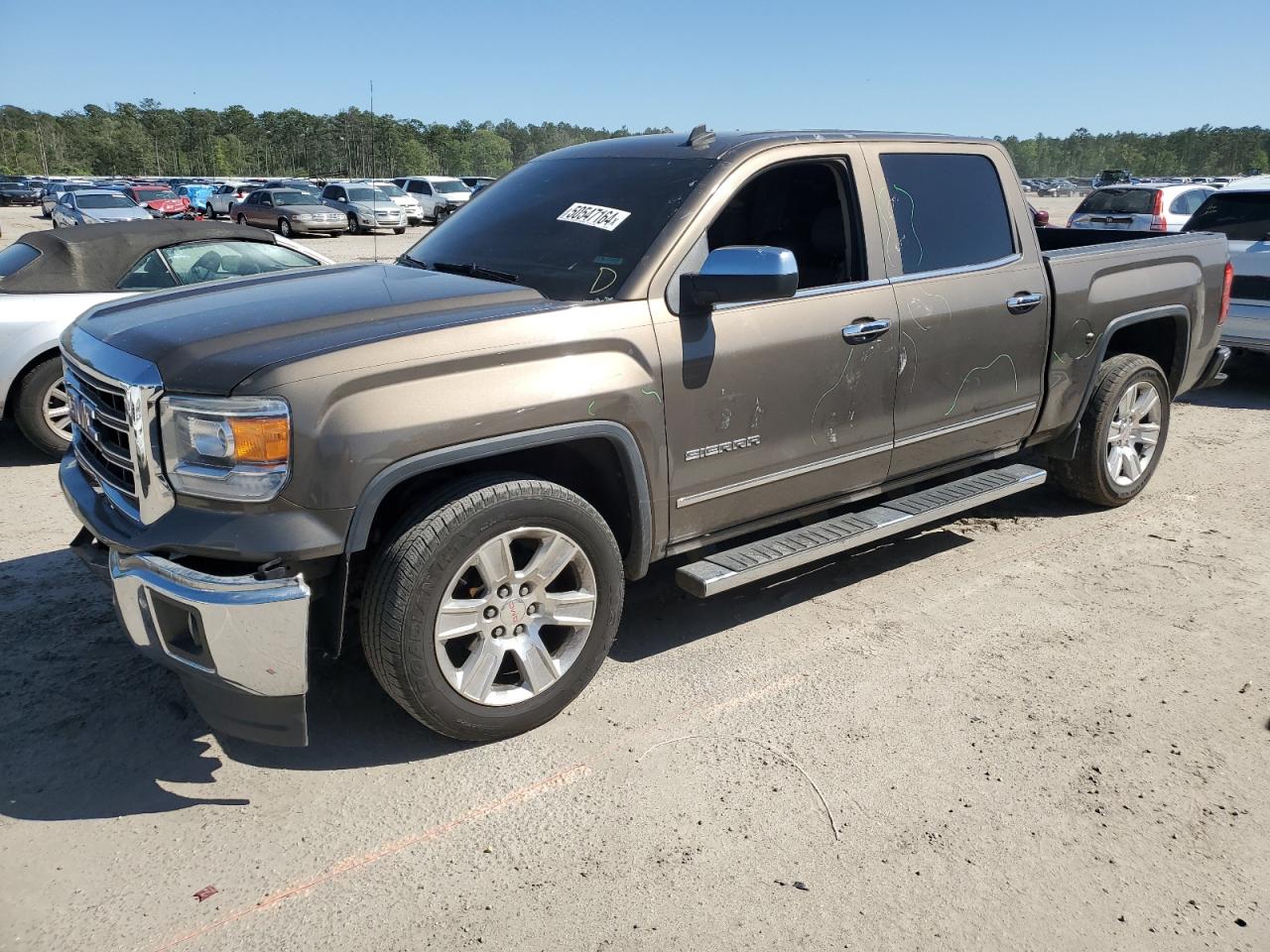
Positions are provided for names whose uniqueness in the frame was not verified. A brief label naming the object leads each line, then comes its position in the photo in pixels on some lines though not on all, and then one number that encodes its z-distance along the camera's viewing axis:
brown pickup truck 2.75
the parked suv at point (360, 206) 30.52
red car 34.56
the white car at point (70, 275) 6.26
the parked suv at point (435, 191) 34.72
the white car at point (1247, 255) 8.46
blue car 40.31
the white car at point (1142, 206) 15.76
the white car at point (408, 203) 32.78
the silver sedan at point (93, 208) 25.78
